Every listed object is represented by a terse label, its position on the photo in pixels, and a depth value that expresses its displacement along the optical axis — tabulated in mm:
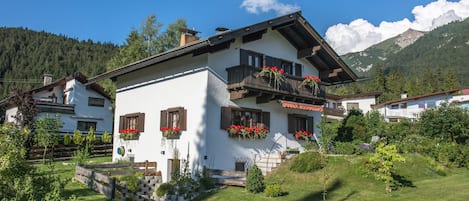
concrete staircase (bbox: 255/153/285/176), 17412
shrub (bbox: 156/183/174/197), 14467
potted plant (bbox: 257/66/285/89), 17391
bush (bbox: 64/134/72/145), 28469
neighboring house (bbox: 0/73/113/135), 34938
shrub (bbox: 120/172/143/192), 15000
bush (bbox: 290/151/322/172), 15828
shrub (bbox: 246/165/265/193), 13313
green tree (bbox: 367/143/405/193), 12547
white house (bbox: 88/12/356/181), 16875
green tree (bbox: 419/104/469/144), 22281
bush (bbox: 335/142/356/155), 19094
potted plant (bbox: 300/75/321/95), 19734
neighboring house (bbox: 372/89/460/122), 58741
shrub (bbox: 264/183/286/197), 12703
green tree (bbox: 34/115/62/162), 24922
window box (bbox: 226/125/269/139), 17297
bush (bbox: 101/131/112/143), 30234
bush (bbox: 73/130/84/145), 28548
